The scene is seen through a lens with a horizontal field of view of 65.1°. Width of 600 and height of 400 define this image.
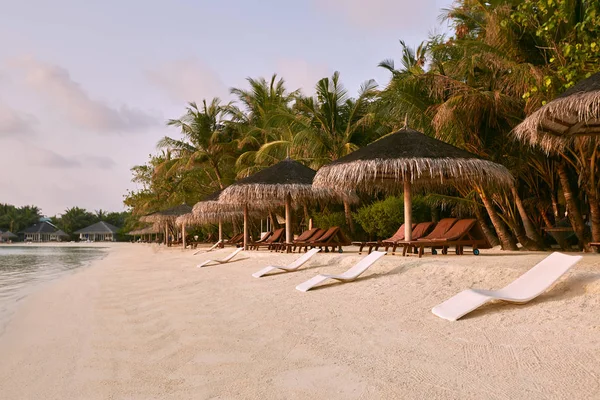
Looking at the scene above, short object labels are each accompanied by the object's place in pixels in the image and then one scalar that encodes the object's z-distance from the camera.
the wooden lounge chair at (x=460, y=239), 7.39
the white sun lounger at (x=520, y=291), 3.68
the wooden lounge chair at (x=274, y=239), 13.39
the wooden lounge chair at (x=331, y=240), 9.94
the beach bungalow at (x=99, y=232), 66.66
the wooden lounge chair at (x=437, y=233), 7.63
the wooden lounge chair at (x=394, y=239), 8.34
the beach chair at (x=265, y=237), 13.89
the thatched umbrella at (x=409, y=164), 7.55
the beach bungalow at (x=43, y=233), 69.12
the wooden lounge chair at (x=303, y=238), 10.78
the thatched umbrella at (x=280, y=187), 11.19
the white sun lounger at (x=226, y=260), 10.67
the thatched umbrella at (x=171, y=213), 20.98
